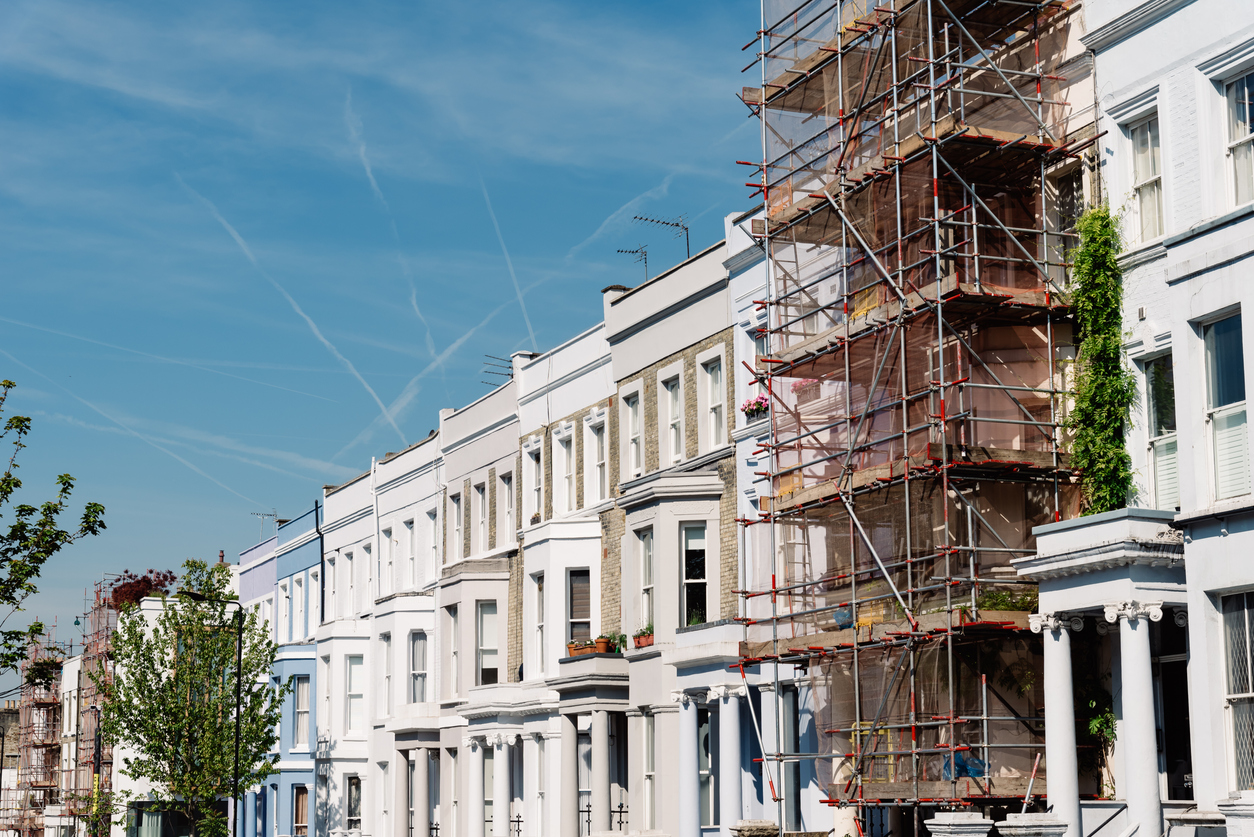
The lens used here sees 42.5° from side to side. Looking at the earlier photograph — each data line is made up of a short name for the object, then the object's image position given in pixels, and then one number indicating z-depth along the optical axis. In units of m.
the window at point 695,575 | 31.75
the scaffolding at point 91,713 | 73.06
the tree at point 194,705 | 49.81
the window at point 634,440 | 35.25
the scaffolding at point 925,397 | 22.23
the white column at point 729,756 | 29.05
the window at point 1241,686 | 17.62
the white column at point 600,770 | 33.44
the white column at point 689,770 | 29.91
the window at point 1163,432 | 20.61
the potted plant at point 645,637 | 32.38
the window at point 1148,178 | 21.31
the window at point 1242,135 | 19.84
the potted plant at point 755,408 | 29.98
